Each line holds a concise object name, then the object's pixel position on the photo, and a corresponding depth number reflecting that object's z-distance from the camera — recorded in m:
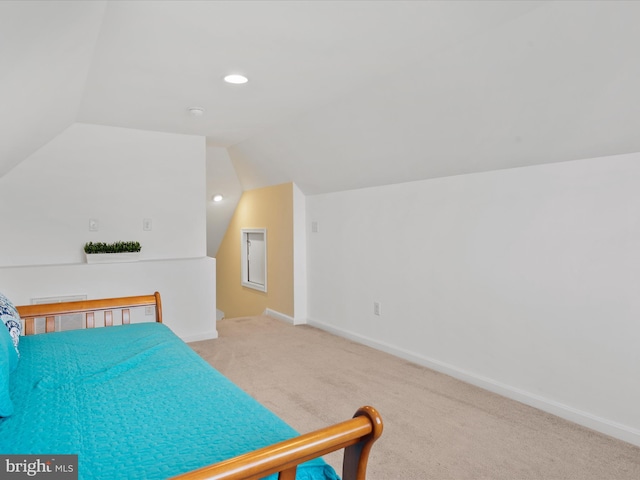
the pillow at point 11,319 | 1.88
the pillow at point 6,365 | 1.32
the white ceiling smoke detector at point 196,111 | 3.49
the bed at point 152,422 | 1.00
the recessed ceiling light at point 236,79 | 2.79
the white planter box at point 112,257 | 3.86
